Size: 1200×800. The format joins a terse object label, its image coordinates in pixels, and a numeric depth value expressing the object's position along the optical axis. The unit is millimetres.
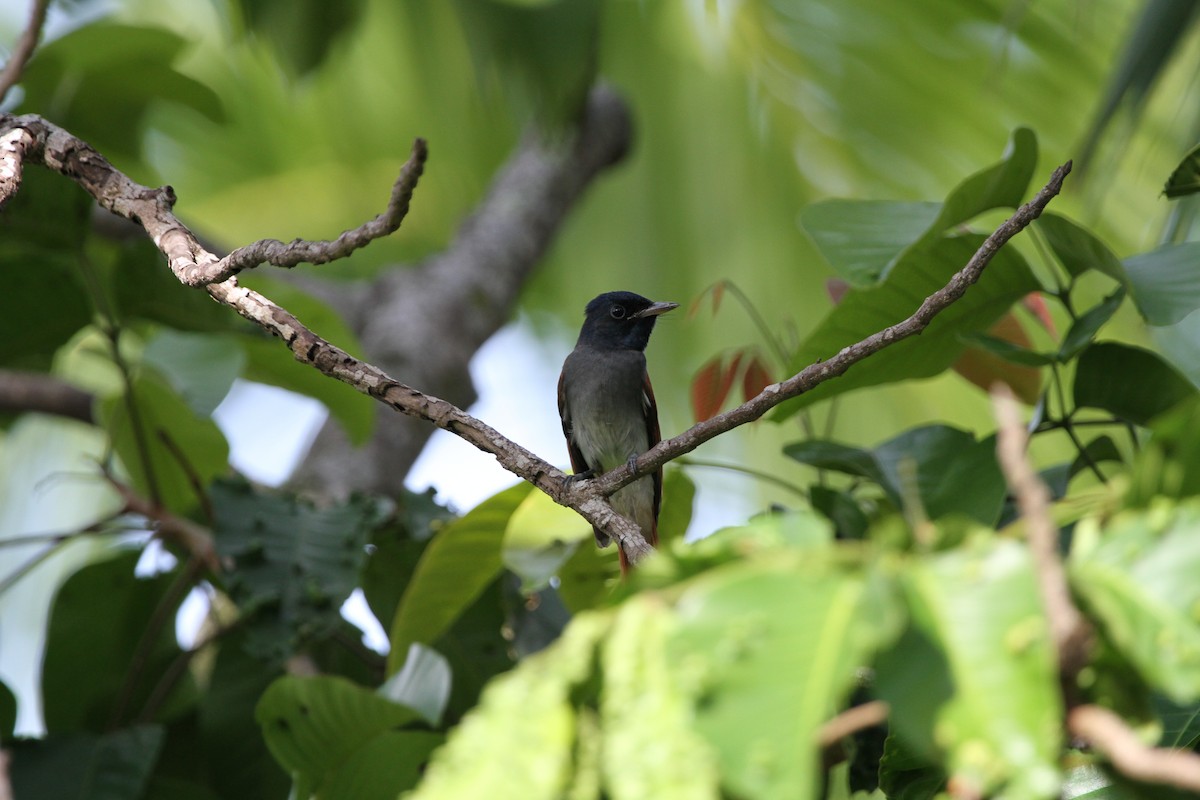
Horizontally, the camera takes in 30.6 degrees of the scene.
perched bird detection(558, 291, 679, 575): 9156
